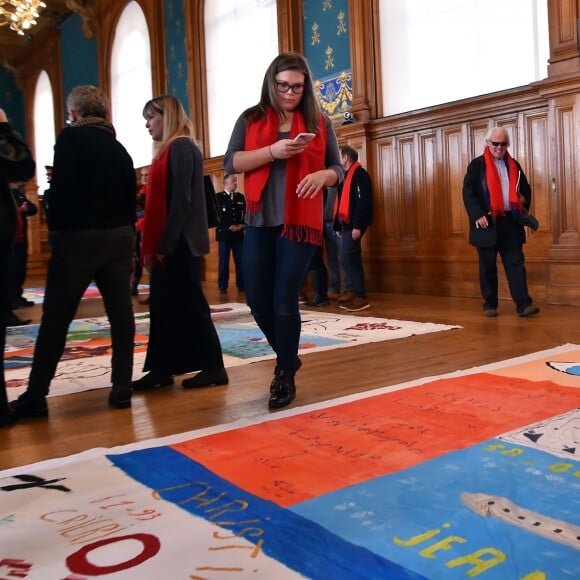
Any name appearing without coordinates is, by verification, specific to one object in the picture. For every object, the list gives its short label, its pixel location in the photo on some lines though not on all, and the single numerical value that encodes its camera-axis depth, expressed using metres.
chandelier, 9.48
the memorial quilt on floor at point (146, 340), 3.54
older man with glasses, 5.03
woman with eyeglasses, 2.60
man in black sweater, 2.68
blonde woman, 2.98
